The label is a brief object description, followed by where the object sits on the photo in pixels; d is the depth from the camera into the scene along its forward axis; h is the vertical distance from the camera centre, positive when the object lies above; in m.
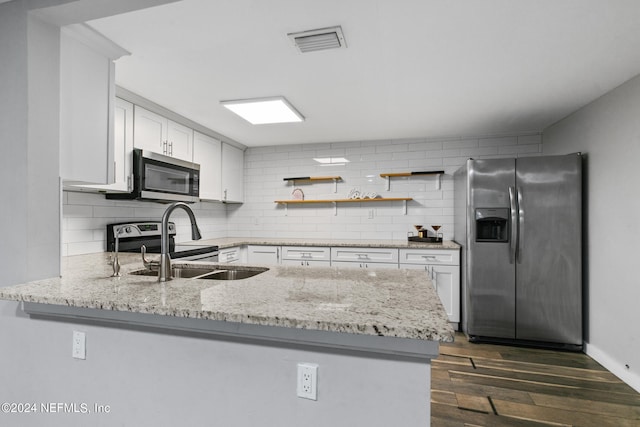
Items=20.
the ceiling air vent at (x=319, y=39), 1.82 +0.96
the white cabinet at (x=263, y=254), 4.03 -0.46
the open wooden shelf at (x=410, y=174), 4.12 +0.50
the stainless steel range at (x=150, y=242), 2.96 -0.26
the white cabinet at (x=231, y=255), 3.67 -0.45
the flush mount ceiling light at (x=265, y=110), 2.86 +0.93
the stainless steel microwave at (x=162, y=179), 2.80 +0.31
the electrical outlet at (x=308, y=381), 1.10 -0.53
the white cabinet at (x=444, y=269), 3.57 -0.55
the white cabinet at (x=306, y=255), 3.88 -0.46
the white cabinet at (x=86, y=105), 1.70 +0.57
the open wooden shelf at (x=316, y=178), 4.43 +0.47
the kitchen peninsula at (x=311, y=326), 1.01 -0.37
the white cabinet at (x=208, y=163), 3.72 +0.58
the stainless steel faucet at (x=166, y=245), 1.54 -0.14
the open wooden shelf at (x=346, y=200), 4.21 +0.19
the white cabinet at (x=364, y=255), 3.69 -0.43
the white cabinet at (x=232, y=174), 4.29 +0.53
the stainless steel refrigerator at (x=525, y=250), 3.05 -0.31
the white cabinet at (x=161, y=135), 2.89 +0.72
